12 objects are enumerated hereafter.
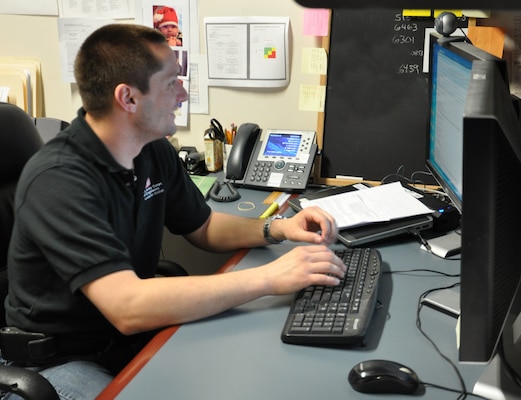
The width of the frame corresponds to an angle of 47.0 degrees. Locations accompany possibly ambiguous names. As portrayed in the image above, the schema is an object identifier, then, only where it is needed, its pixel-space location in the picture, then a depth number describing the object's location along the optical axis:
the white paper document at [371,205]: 1.54
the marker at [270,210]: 1.72
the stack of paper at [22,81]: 2.27
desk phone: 1.93
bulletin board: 1.90
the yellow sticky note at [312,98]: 2.01
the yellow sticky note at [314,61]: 1.96
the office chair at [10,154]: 1.45
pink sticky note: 1.94
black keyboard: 1.07
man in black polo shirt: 1.15
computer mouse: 0.93
